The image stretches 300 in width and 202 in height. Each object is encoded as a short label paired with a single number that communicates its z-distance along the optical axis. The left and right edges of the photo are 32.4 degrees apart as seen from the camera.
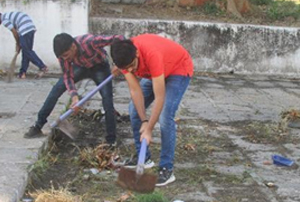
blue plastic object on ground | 5.04
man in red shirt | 3.92
